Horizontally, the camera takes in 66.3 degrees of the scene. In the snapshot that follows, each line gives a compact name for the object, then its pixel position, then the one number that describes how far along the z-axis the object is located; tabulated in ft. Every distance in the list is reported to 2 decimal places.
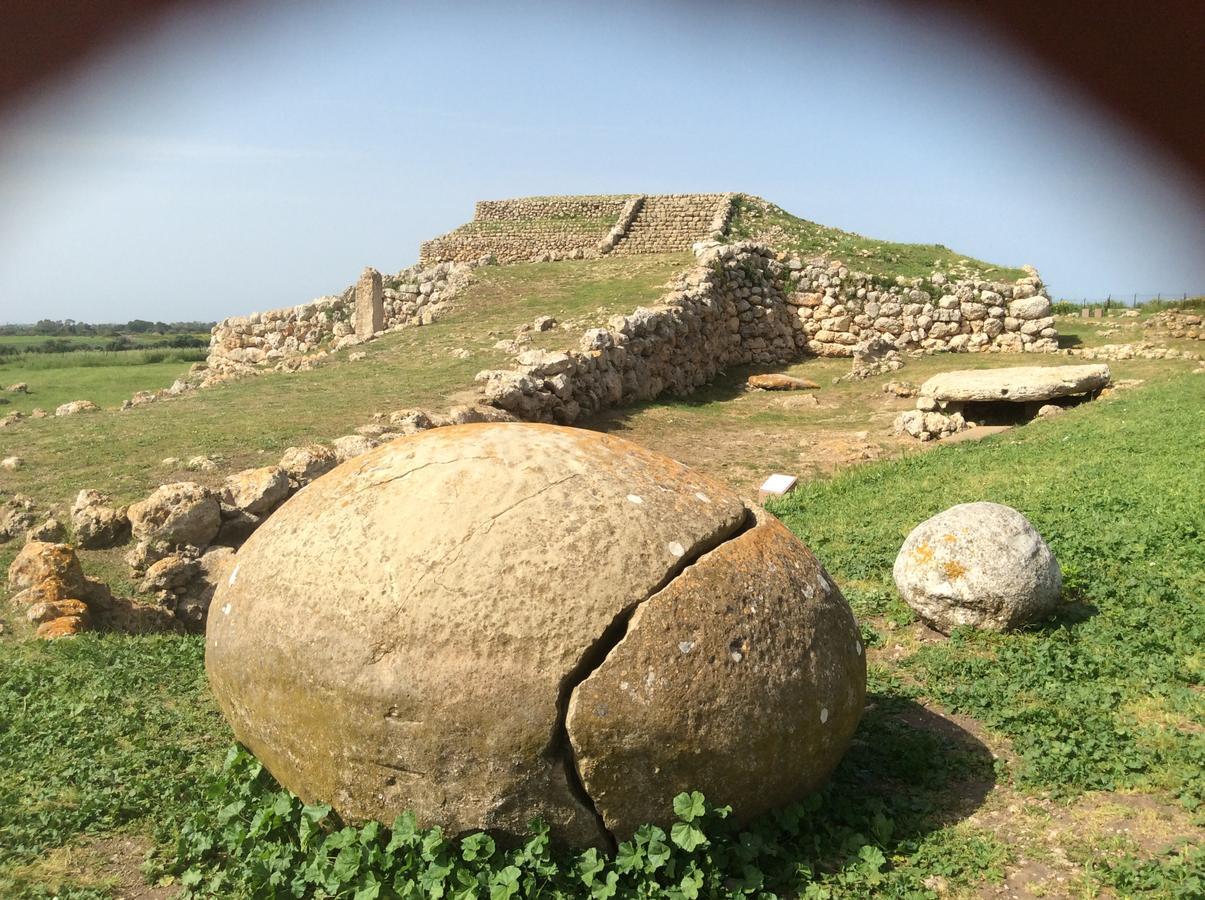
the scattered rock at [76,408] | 56.86
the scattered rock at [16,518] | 34.04
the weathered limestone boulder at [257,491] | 35.96
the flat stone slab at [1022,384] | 60.03
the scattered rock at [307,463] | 38.29
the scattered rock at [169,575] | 31.63
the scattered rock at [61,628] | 26.73
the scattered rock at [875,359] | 80.64
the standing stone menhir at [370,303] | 90.68
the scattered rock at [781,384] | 76.95
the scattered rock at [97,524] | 33.68
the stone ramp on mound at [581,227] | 116.78
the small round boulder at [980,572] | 25.41
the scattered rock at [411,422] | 46.98
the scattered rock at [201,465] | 40.78
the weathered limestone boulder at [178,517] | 33.12
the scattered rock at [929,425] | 58.65
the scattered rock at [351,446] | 41.04
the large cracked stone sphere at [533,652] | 13.93
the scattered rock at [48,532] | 33.24
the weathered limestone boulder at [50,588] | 27.39
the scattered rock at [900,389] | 71.31
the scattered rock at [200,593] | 31.63
